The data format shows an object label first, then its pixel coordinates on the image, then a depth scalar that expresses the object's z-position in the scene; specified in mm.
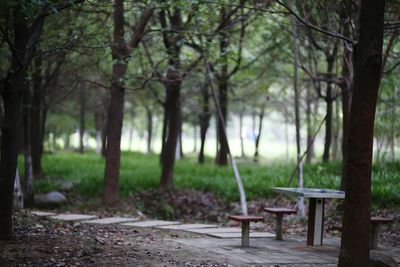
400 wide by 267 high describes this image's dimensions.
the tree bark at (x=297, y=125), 12477
